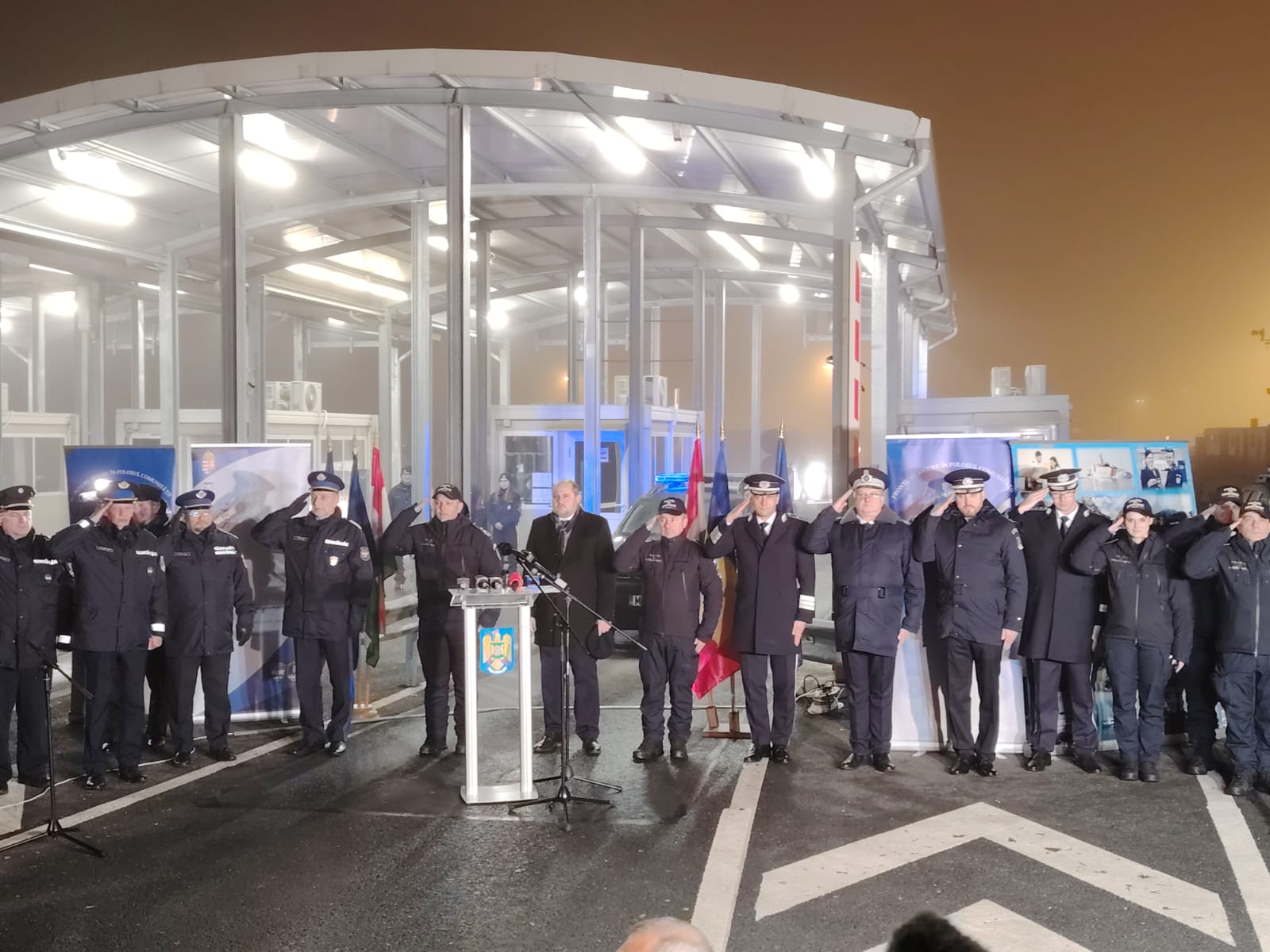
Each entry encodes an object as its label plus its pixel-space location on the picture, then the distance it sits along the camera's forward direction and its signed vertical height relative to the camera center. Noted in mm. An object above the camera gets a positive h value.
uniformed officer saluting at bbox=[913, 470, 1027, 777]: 6637 -934
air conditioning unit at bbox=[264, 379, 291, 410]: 18266 +1381
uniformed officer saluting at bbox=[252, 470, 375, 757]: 6988 -934
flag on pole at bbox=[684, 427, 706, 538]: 8352 -281
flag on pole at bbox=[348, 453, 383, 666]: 8047 -521
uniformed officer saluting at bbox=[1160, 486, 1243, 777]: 6582 -1327
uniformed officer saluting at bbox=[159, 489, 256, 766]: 6789 -1022
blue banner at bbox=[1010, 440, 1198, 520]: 7289 -48
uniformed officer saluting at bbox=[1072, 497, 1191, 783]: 6398 -1070
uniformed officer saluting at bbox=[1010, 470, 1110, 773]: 6672 -1072
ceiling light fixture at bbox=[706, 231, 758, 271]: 17314 +4045
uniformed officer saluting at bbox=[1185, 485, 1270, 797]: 6152 -1072
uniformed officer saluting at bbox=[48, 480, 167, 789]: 6281 -934
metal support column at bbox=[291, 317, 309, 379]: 25516 +3175
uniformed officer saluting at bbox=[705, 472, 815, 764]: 6863 -998
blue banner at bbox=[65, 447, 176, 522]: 7641 -4
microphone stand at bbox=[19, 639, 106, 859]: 5176 -1828
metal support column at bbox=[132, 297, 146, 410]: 21459 +2563
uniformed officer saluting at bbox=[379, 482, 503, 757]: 6945 -826
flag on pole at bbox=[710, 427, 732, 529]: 8023 -251
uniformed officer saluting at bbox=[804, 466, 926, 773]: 6730 -929
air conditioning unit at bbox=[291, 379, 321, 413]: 18500 +1392
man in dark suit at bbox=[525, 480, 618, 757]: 7008 -817
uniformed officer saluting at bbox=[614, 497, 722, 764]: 6871 -1049
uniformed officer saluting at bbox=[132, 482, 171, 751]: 7137 -1454
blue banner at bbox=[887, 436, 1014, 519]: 7250 -3
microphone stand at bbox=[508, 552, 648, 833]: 5684 -1446
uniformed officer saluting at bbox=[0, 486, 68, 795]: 6062 -938
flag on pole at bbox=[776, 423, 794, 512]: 7707 -99
